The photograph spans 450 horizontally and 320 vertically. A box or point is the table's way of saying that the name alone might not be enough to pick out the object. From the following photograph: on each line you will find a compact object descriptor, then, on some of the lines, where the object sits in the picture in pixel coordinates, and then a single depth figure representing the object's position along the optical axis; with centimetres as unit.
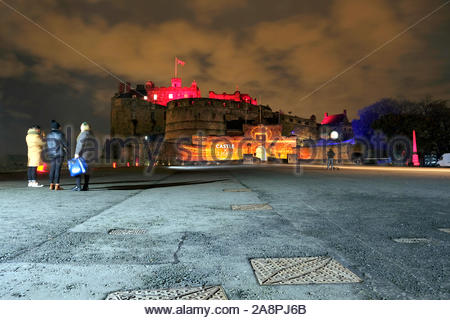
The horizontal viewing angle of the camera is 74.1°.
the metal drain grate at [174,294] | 172
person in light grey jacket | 814
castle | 6944
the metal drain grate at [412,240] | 291
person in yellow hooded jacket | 930
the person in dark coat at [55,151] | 837
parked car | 3061
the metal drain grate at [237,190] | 811
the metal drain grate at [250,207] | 510
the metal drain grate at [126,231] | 334
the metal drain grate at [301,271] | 196
